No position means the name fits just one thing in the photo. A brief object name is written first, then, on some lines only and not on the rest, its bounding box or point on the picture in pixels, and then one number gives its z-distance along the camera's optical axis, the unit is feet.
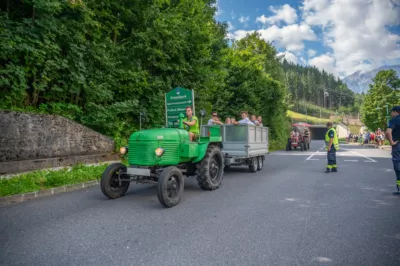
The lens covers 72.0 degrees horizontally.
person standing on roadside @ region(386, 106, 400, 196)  21.59
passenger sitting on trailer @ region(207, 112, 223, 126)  34.99
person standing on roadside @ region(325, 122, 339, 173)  34.68
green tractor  18.02
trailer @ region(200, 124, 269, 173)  32.07
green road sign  42.53
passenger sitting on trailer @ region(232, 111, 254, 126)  35.73
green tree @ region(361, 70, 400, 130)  163.12
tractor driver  22.30
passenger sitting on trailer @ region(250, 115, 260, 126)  39.91
